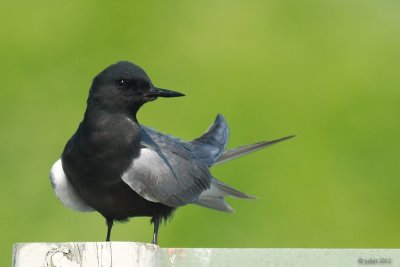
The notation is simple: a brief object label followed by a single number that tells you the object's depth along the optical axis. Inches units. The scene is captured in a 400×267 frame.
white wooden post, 239.6
